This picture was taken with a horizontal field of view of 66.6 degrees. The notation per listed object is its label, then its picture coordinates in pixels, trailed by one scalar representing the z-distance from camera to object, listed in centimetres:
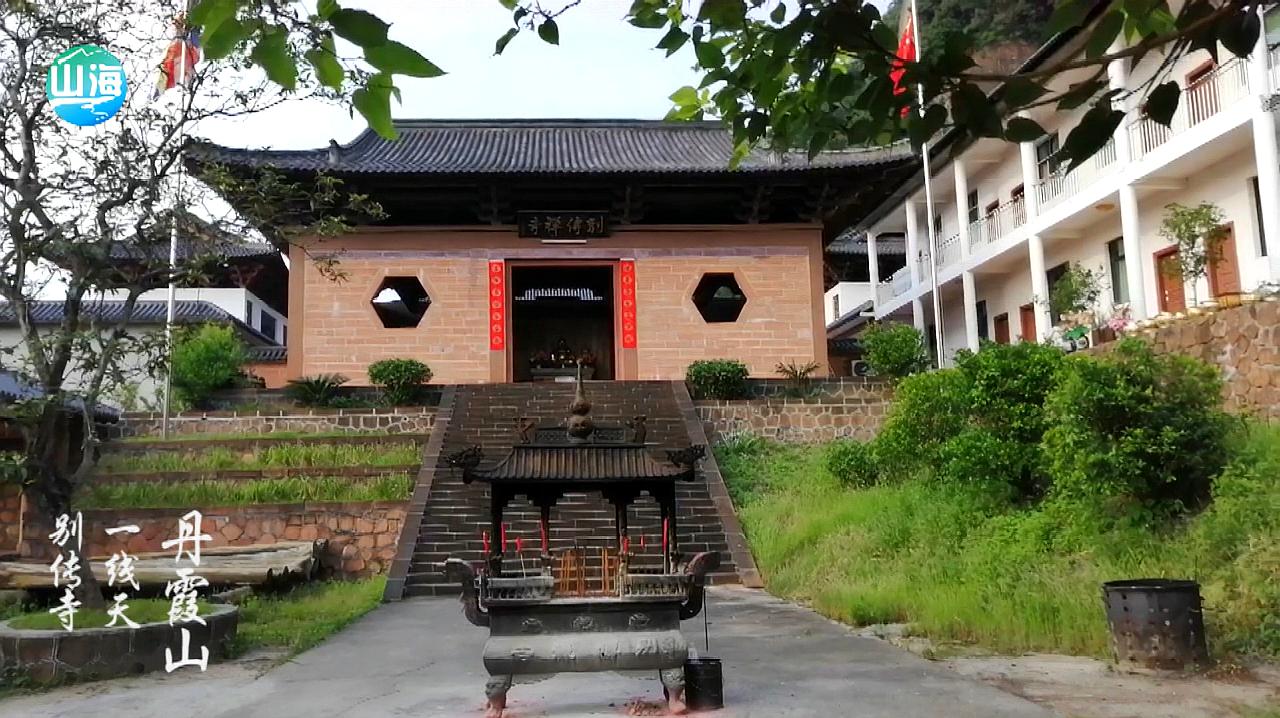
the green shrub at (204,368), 1488
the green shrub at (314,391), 1495
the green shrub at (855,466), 1140
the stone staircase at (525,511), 1046
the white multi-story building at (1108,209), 1237
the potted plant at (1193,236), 1209
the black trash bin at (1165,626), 551
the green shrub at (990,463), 927
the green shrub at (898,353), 1564
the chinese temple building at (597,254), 1662
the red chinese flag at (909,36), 1305
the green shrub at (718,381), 1532
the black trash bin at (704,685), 507
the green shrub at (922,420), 1009
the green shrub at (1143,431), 745
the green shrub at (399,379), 1519
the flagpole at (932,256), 1487
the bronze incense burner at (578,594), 507
